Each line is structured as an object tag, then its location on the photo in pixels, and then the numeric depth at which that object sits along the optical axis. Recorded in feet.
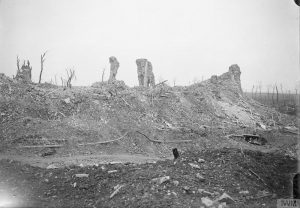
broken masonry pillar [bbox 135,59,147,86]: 100.83
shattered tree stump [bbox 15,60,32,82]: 77.36
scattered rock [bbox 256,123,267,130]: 78.00
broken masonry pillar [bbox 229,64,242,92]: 111.38
